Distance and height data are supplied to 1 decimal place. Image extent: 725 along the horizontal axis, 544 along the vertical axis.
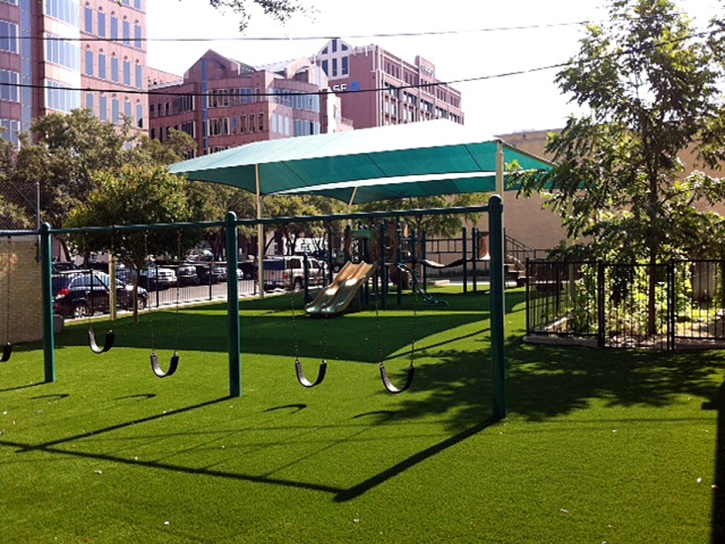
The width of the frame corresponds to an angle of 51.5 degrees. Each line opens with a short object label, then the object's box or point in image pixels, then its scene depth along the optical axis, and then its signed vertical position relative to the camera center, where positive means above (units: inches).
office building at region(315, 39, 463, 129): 4407.0 +1114.6
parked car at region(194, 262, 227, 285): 1524.4 -17.3
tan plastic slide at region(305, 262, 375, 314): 757.9 -30.1
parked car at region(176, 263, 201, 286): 1402.6 -19.0
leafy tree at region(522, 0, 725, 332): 528.1 +88.9
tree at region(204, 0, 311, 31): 510.0 +176.3
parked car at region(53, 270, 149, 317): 792.3 -28.5
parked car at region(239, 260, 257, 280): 1660.9 -11.9
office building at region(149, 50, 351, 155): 3464.6 +757.8
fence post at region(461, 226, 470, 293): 949.8 +1.3
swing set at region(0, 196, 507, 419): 310.0 -12.3
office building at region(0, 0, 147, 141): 2218.3 +683.5
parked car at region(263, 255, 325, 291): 1296.8 -18.0
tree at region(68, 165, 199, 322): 715.4 +50.7
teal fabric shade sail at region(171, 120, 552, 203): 772.6 +127.1
